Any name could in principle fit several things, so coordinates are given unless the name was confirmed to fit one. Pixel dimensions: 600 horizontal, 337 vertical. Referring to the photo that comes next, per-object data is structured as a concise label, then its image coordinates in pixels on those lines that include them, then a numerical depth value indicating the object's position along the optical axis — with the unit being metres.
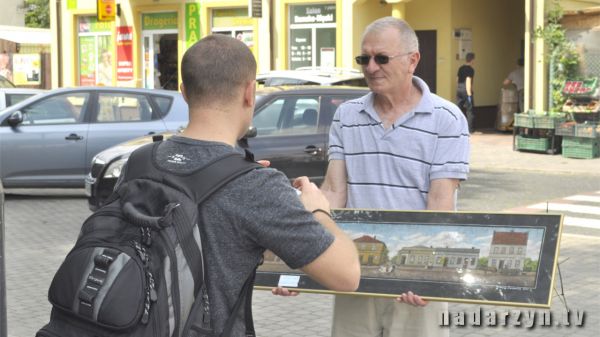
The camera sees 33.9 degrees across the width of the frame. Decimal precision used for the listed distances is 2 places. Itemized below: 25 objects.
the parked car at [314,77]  15.32
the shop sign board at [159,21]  27.94
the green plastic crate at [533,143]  18.95
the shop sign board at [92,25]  29.81
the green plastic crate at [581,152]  18.01
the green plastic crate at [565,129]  18.27
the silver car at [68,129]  12.91
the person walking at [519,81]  23.25
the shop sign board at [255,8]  24.86
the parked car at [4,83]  20.42
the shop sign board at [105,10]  27.20
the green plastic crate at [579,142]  18.00
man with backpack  2.29
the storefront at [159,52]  28.22
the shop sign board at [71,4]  30.19
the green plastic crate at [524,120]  19.12
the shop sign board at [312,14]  24.59
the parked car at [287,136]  11.00
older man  3.72
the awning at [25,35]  36.78
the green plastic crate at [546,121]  18.58
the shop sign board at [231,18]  26.25
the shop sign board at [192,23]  27.05
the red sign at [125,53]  28.86
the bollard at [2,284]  4.09
